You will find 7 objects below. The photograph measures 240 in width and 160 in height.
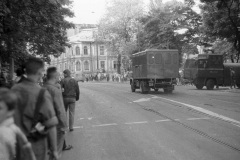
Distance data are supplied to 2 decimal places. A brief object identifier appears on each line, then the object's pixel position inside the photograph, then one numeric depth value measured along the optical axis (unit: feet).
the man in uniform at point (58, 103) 16.61
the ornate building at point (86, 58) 292.20
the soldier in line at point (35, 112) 12.19
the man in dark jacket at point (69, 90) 29.76
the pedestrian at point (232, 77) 98.43
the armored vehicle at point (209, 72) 96.63
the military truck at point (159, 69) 78.28
